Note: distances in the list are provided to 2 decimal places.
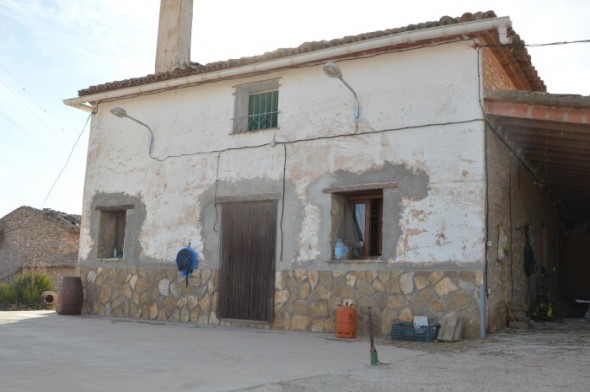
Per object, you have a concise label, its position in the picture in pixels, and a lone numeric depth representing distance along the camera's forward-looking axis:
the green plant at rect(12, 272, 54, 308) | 17.30
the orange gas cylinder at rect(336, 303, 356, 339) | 9.41
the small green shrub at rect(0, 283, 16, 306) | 17.20
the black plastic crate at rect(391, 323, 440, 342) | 8.97
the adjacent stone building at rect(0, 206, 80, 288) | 27.47
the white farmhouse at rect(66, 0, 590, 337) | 9.52
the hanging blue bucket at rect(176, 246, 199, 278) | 12.09
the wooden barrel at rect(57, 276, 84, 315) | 13.44
